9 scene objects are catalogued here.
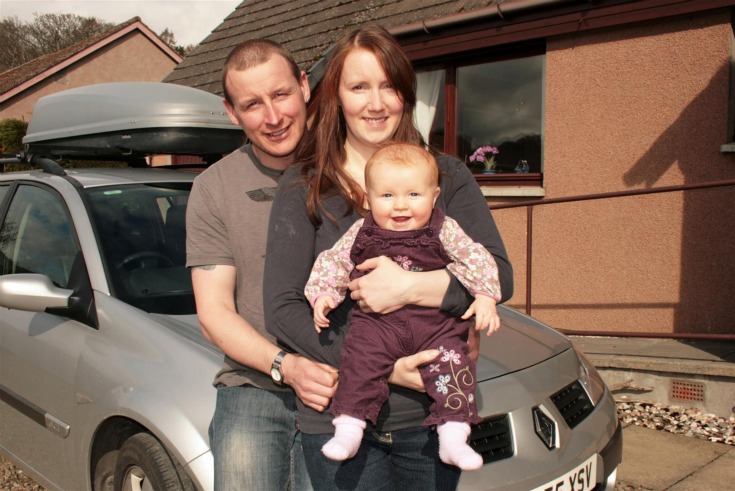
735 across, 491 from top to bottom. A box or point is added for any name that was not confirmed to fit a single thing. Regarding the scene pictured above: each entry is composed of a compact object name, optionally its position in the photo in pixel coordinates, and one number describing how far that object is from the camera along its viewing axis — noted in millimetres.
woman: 1718
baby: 1648
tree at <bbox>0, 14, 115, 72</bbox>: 36969
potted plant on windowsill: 7121
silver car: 2301
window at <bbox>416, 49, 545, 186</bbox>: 6859
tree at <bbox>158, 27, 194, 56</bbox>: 43375
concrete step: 4570
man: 1920
